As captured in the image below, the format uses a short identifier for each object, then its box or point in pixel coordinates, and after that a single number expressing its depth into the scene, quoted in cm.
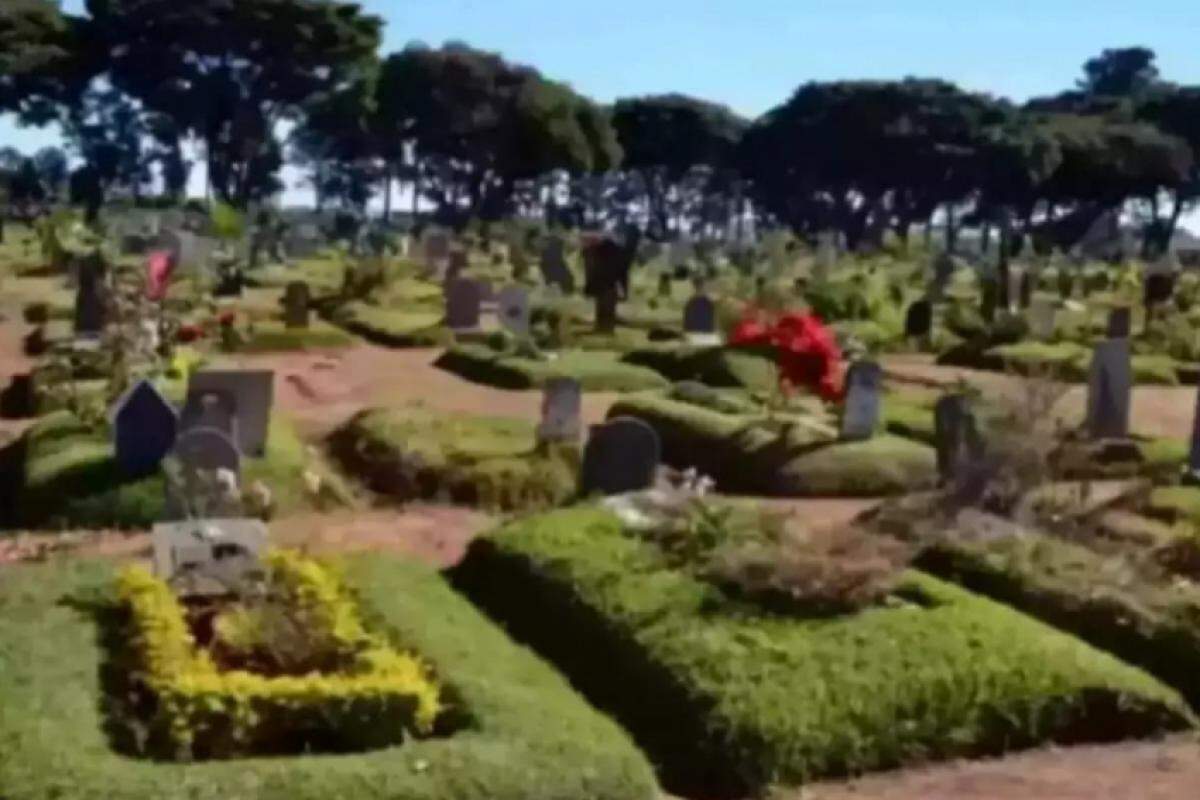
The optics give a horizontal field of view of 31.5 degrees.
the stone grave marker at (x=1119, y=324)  2472
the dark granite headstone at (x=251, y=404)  1348
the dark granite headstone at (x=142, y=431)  1277
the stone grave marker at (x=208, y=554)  913
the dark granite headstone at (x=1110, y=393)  1591
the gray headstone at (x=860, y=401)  1562
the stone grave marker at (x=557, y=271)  3225
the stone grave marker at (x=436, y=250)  3744
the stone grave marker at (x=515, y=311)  2334
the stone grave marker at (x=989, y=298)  2848
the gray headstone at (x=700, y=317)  2472
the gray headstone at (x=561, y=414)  1480
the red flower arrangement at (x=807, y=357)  1571
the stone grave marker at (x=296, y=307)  2403
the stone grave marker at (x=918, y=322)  2655
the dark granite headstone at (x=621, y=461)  1197
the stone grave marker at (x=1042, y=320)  2612
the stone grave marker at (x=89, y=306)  2077
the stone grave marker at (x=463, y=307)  2538
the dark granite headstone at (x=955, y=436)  1198
